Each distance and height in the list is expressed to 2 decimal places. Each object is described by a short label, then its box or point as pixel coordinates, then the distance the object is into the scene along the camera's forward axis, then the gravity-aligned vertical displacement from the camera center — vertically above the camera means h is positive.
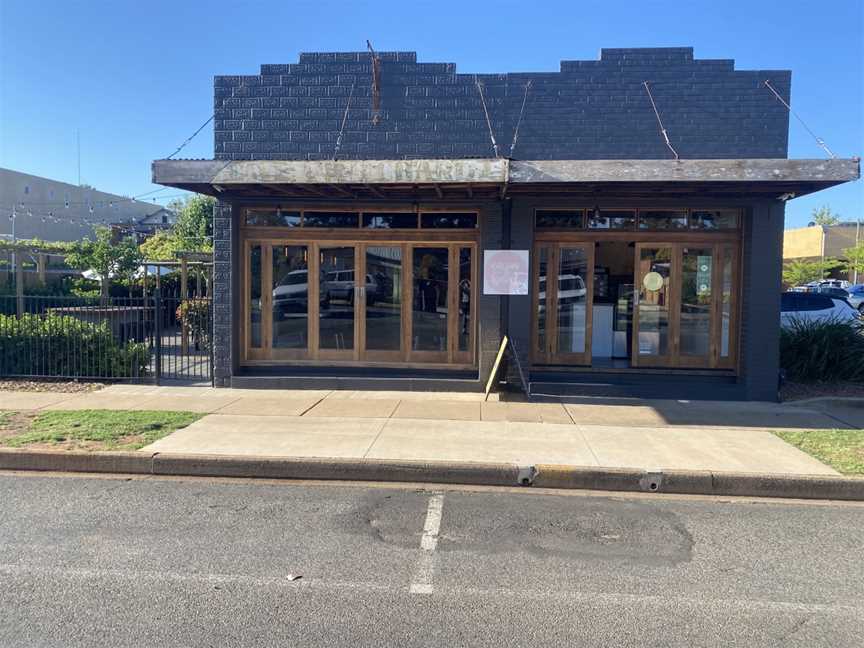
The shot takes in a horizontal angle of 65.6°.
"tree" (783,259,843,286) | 42.63 +1.02
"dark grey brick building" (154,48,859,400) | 10.43 +0.74
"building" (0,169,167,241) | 46.44 +5.55
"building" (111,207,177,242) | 45.50 +4.82
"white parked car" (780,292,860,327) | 15.52 -0.46
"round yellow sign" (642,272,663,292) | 10.95 +0.06
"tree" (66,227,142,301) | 20.31 +0.70
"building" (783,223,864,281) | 48.59 +3.33
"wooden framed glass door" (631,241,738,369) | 10.77 -0.32
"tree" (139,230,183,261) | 26.02 +1.40
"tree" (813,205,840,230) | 67.12 +6.93
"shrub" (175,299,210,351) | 13.64 -0.81
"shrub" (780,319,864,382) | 11.35 -1.14
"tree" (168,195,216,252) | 34.47 +3.22
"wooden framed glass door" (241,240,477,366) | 11.13 -0.33
